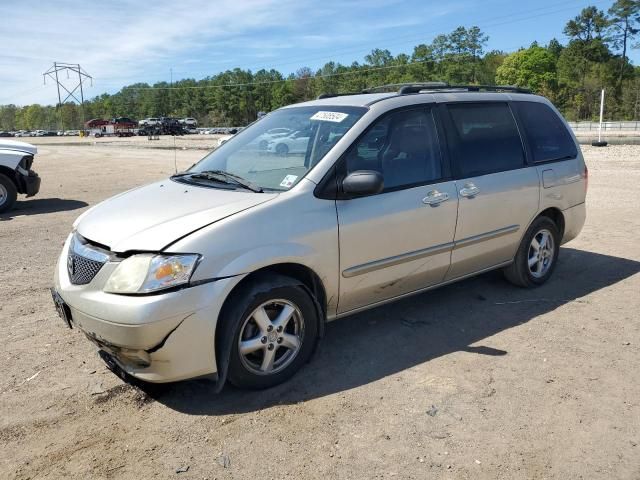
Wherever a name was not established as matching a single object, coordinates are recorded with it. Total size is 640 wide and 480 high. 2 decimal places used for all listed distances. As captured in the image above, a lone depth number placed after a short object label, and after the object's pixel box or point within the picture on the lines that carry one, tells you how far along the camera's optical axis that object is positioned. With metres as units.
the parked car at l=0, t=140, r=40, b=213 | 10.27
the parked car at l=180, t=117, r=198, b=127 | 79.34
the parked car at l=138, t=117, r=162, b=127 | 64.75
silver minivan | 3.16
